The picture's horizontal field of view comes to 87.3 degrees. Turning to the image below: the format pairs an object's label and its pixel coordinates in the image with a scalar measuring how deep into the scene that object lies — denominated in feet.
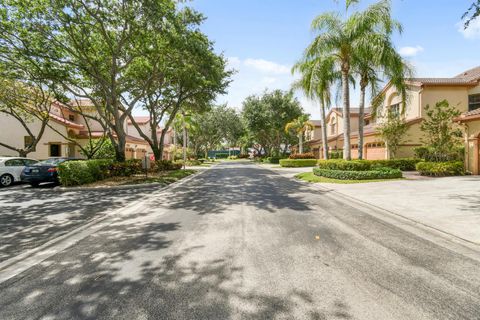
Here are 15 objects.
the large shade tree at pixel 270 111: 132.46
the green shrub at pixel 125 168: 52.47
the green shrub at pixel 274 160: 142.20
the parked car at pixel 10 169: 44.73
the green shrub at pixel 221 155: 338.91
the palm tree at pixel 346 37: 48.57
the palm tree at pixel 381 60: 48.29
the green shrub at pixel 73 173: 40.75
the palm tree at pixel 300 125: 116.06
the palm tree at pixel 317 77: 52.70
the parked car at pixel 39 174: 42.14
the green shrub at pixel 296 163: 102.87
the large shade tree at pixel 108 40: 40.47
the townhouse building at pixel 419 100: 73.77
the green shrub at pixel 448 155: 56.49
